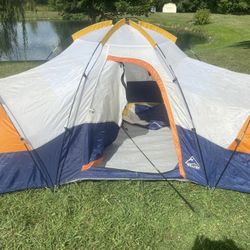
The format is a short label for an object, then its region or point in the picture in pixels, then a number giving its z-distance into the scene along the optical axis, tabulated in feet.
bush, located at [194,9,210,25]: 89.22
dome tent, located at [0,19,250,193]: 11.34
